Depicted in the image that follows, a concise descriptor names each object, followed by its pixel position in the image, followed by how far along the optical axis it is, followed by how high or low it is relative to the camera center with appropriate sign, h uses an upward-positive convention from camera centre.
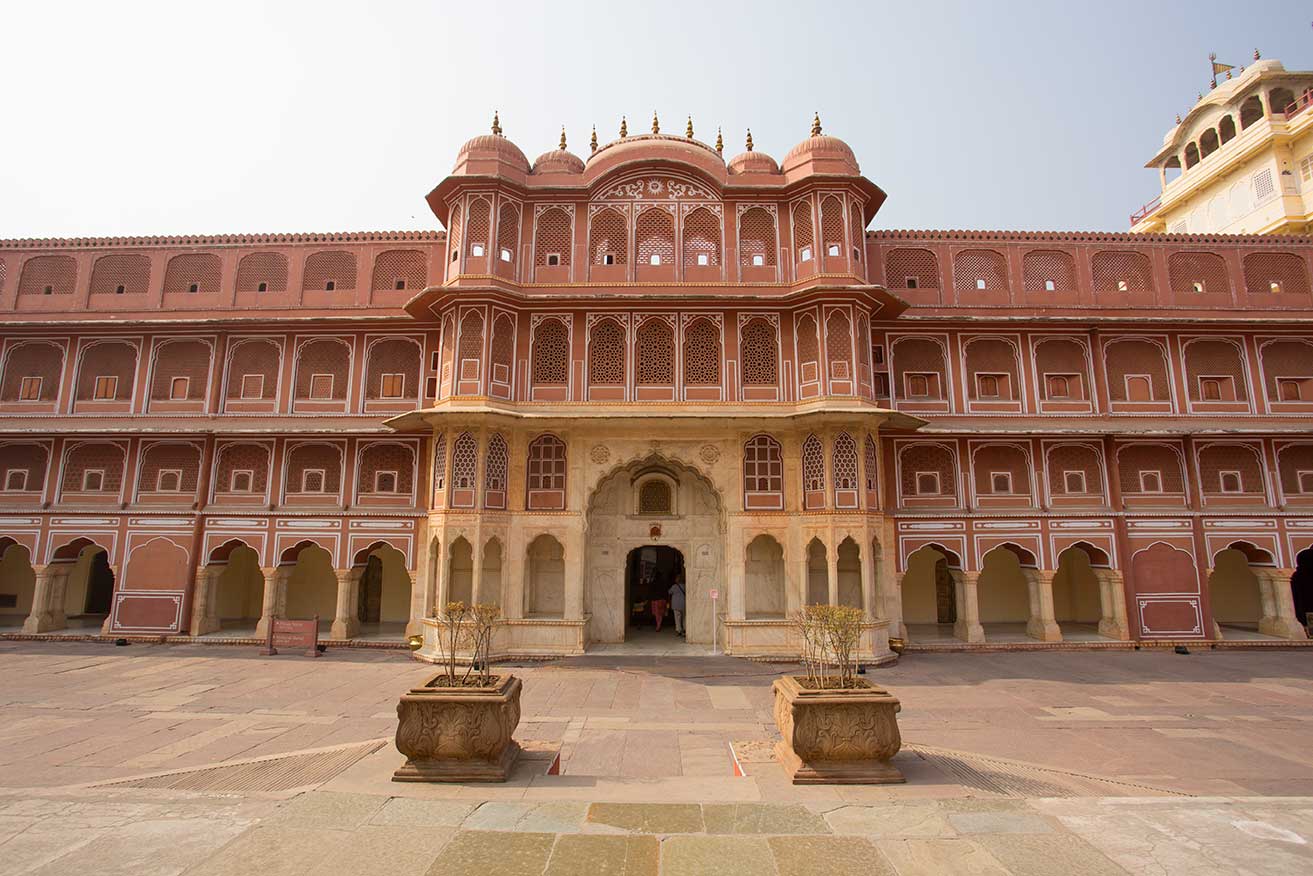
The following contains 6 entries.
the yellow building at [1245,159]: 21.09 +13.89
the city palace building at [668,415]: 16.08 +3.78
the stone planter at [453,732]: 6.64 -1.74
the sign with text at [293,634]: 15.56 -1.78
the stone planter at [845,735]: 6.73 -1.79
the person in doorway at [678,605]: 17.66 -1.20
